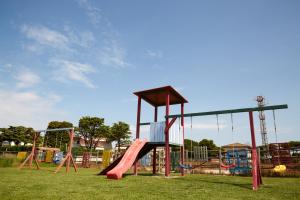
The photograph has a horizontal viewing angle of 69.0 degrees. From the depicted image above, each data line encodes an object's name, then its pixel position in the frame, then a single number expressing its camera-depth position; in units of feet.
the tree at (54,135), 182.09
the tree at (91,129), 196.03
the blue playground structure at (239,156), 50.62
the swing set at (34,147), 48.67
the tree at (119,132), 199.00
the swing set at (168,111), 29.12
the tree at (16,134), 207.31
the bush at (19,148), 146.67
